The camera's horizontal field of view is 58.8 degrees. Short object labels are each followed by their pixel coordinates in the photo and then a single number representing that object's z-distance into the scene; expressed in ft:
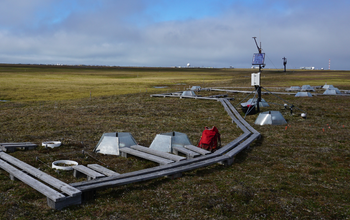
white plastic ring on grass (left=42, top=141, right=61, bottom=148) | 44.83
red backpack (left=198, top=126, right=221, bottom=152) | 41.01
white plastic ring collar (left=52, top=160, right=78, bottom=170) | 33.70
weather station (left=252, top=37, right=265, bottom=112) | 82.99
